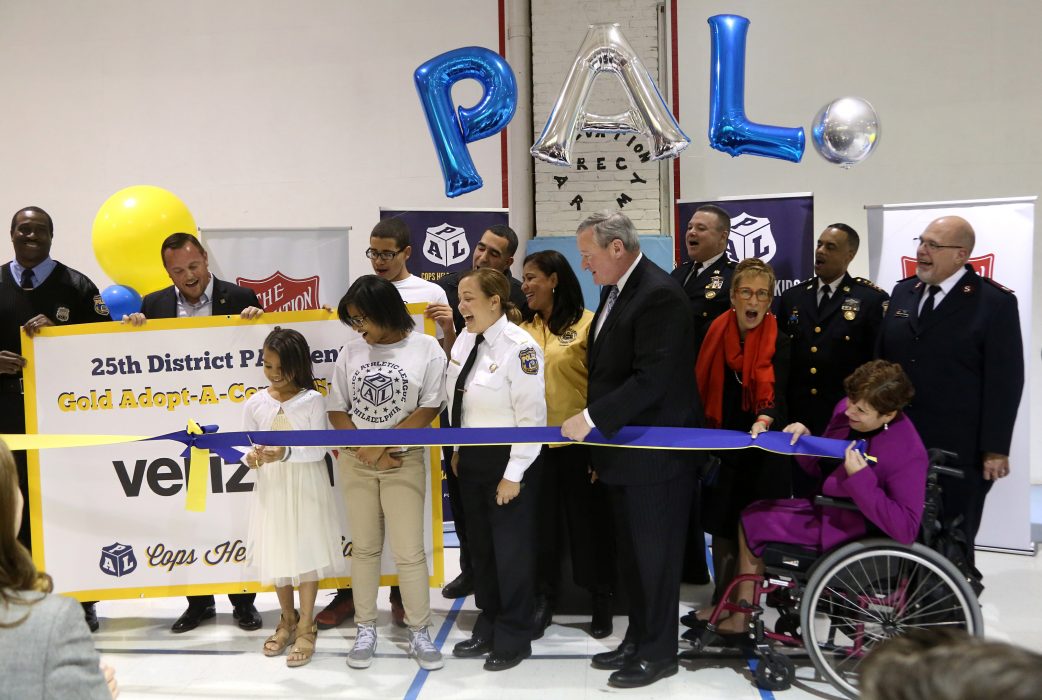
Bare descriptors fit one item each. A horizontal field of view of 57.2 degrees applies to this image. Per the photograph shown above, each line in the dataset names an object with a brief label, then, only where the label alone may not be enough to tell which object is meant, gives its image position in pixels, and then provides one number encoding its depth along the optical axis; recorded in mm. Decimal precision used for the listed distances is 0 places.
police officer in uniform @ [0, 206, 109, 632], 4445
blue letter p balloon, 4734
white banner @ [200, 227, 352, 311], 6441
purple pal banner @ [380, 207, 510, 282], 6637
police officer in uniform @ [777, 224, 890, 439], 4711
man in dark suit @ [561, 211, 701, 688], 3586
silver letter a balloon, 4738
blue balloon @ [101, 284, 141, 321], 5684
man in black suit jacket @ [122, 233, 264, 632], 4383
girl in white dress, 4039
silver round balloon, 4715
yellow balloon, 5742
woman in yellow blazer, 4172
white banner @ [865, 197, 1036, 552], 5434
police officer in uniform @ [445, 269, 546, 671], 3828
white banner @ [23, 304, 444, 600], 4324
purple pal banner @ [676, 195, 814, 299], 6215
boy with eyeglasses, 4496
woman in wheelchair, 3428
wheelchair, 3475
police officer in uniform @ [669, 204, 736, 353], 4637
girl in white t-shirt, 4000
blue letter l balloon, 4742
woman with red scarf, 4094
